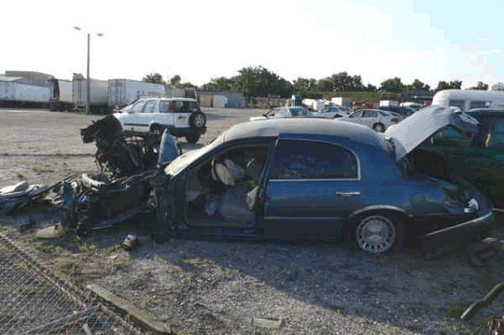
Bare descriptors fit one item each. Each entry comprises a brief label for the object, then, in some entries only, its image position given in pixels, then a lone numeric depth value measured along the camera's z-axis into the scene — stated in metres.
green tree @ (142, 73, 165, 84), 84.55
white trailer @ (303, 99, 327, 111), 46.06
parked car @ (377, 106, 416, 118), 25.51
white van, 19.58
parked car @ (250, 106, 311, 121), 21.92
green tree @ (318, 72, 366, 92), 115.50
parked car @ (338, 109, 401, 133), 22.34
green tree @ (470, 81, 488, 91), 81.91
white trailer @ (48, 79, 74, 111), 39.72
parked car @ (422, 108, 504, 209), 5.55
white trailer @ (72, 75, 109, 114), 37.25
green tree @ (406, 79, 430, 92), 103.25
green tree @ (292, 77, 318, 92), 108.71
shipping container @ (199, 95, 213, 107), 67.38
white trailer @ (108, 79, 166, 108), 34.91
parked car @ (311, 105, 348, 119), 27.62
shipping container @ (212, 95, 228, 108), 66.19
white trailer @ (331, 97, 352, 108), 65.31
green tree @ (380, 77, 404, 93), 104.75
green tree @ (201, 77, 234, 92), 101.25
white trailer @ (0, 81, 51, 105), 44.50
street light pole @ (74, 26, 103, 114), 36.56
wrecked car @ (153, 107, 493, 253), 4.48
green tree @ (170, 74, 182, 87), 100.16
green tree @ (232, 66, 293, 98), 94.62
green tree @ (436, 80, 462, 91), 90.00
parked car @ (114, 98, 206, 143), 15.23
